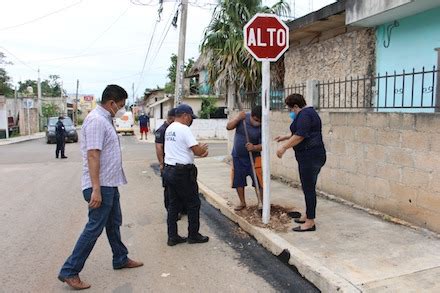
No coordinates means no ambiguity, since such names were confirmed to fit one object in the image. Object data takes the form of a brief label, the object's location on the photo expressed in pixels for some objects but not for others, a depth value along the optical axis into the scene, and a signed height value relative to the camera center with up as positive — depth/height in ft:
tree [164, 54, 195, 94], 127.21 +15.05
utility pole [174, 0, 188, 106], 49.80 +7.11
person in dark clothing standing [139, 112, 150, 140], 92.18 -2.71
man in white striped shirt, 13.00 -1.90
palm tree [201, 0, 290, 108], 40.14 +6.38
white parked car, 111.65 -3.57
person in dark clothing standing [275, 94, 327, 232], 16.97 -1.42
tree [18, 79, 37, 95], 269.44 +19.60
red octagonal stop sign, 17.67 +3.24
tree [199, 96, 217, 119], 85.35 +1.18
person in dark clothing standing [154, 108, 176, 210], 21.22 -1.45
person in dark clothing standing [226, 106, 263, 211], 20.06 -1.66
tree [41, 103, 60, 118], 149.28 +0.92
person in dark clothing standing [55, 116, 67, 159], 52.75 -3.10
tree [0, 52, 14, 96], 141.48 +10.59
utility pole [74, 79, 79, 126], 209.63 +7.20
